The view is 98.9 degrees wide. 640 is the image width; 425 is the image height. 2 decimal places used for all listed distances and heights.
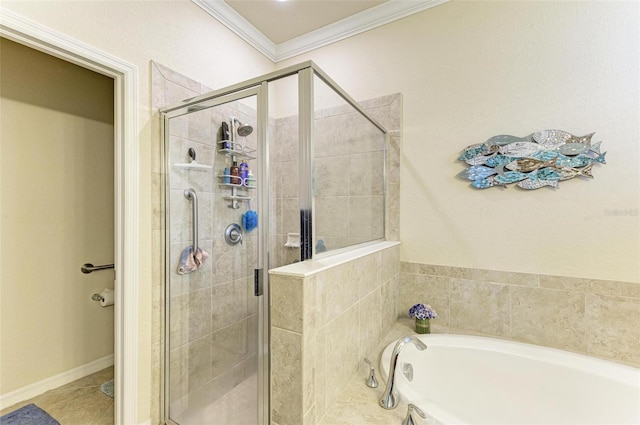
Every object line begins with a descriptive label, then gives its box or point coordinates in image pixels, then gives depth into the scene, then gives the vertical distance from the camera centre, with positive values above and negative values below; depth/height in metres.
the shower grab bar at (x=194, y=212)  1.62 +0.00
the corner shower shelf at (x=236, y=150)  1.47 +0.35
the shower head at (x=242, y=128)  1.44 +0.45
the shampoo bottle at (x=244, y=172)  1.47 +0.22
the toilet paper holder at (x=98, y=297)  2.04 -0.64
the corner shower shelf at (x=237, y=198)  1.45 +0.08
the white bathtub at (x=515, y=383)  1.25 -0.87
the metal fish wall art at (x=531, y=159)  1.49 +0.30
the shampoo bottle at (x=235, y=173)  1.52 +0.22
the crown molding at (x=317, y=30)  1.93 +1.46
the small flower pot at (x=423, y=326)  1.73 -0.73
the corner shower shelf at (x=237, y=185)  1.46 +0.15
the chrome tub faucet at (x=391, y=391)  1.13 -0.76
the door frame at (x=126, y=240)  1.43 -0.15
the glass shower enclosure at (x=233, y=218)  1.34 -0.03
